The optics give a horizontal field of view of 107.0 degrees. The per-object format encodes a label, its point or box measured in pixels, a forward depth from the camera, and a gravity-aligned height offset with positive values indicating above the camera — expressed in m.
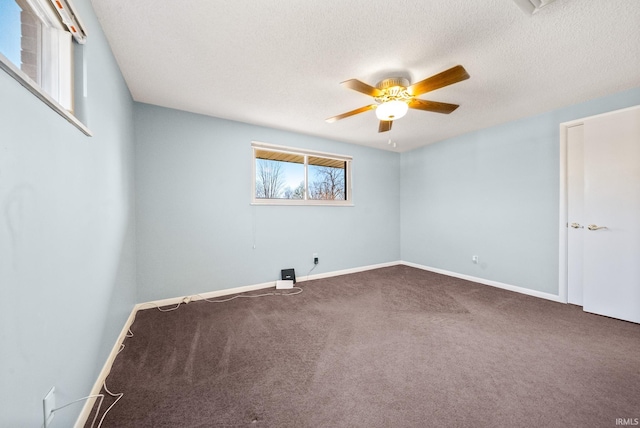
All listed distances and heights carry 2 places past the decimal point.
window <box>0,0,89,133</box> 0.84 +0.76
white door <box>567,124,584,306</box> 2.84 +0.01
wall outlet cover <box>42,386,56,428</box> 0.90 -0.75
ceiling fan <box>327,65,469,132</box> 1.82 +1.05
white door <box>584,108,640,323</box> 2.45 -0.05
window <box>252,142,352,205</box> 3.66 +0.62
